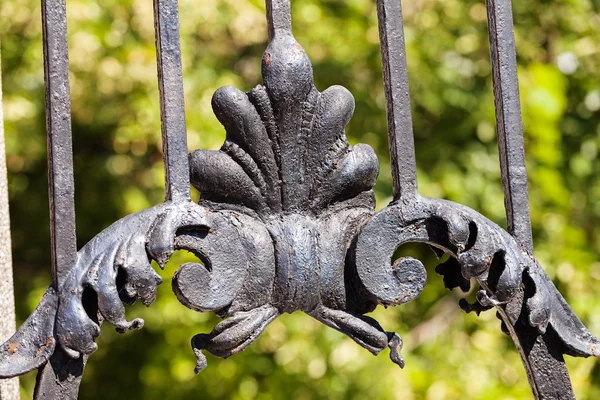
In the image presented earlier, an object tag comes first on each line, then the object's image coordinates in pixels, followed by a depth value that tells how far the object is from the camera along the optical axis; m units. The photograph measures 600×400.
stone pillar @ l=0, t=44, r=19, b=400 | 2.13
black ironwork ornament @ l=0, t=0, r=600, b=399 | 1.99
